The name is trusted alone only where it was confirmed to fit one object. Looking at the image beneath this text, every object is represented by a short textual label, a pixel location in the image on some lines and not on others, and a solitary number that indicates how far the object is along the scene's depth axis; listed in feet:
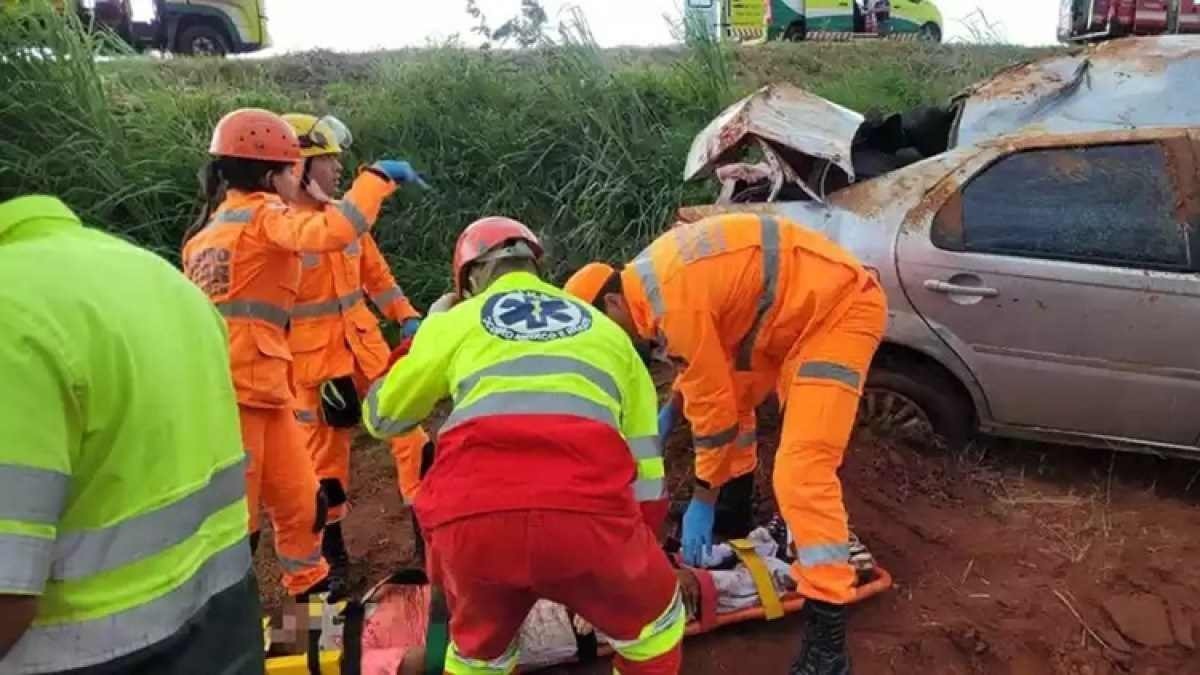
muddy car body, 13.26
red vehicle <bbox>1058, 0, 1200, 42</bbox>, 47.75
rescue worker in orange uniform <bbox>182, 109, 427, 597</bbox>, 11.44
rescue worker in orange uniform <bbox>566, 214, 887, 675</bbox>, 10.27
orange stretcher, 11.16
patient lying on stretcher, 10.39
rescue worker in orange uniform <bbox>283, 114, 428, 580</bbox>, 13.85
